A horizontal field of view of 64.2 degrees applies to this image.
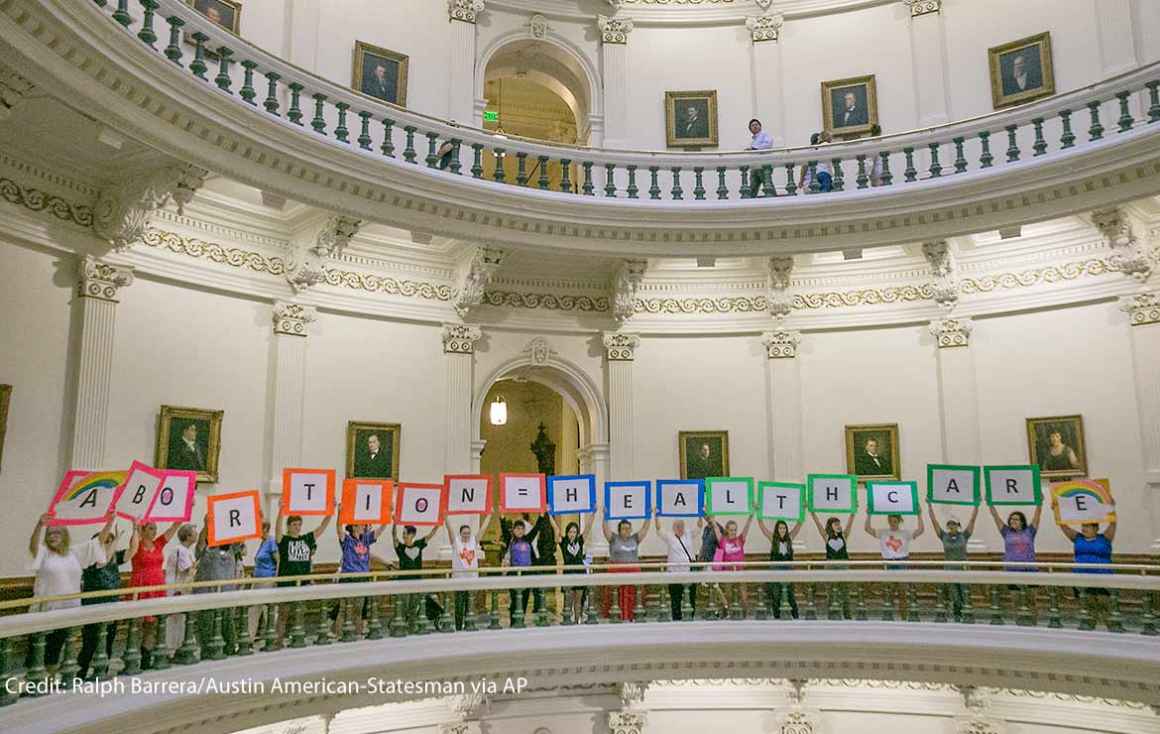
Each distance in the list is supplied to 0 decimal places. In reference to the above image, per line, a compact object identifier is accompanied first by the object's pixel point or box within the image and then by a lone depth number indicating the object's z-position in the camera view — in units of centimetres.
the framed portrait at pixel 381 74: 1473
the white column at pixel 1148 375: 1270
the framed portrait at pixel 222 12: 1293
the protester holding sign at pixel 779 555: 1170
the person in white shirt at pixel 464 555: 1085
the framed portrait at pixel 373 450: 1370
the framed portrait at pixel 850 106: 1595
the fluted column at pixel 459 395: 1441
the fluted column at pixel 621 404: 1512
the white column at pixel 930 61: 1549
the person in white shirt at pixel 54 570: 754
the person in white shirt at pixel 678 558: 1160
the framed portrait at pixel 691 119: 1644
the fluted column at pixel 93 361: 1097
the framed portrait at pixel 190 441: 1188
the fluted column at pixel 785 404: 1499
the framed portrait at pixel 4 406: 1018
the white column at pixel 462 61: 1555
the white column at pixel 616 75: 1639
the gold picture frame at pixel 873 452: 1466
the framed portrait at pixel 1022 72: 1456
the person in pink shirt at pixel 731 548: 1173
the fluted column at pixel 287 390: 1295
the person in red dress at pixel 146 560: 853
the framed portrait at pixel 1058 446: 1341
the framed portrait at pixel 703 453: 1520
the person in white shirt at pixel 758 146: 1433
